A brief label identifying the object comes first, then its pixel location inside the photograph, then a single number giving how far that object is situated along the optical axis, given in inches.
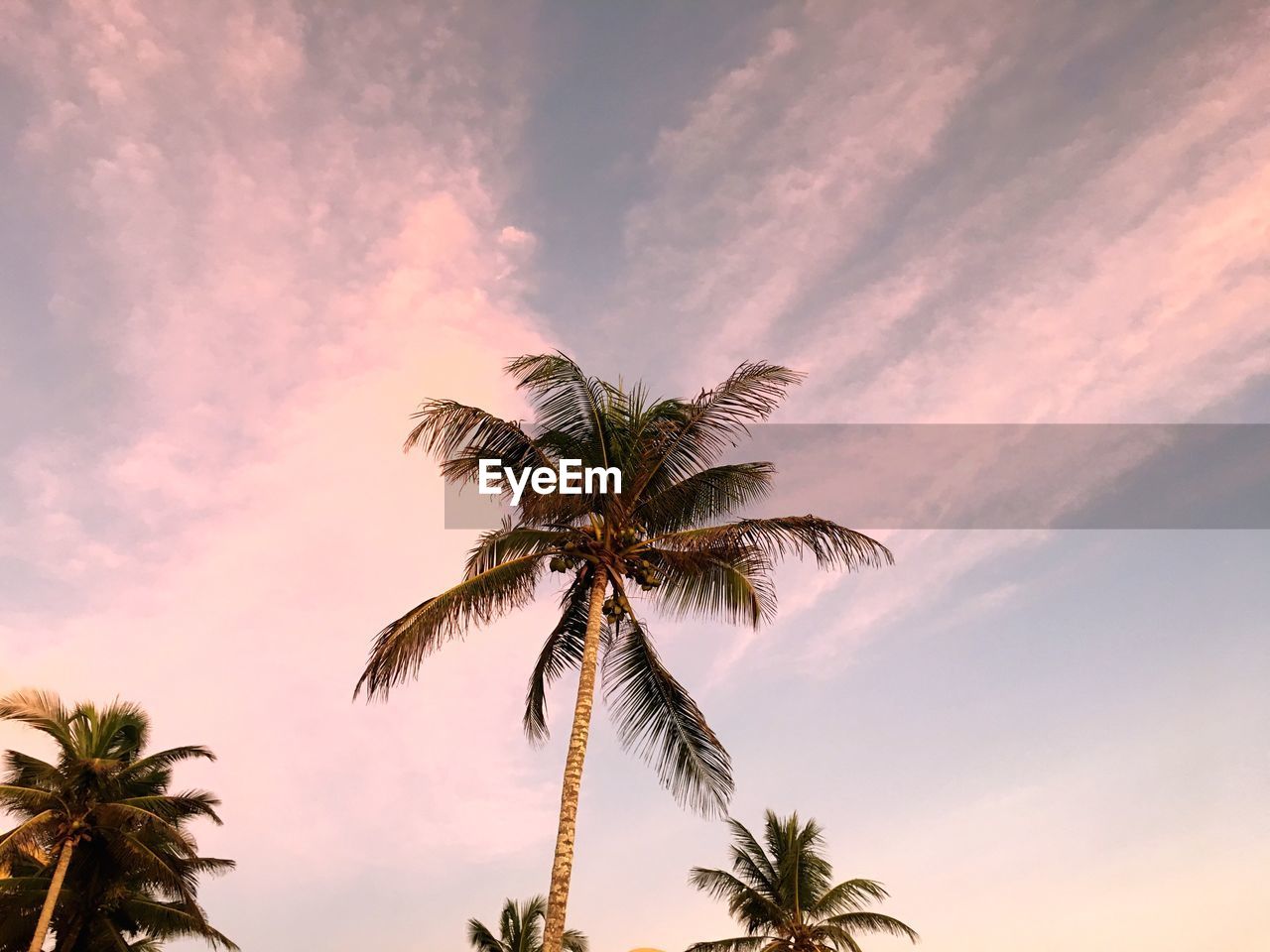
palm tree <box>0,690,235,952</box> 831.7
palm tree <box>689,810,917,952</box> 1161.4
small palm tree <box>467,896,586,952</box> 1341.0
